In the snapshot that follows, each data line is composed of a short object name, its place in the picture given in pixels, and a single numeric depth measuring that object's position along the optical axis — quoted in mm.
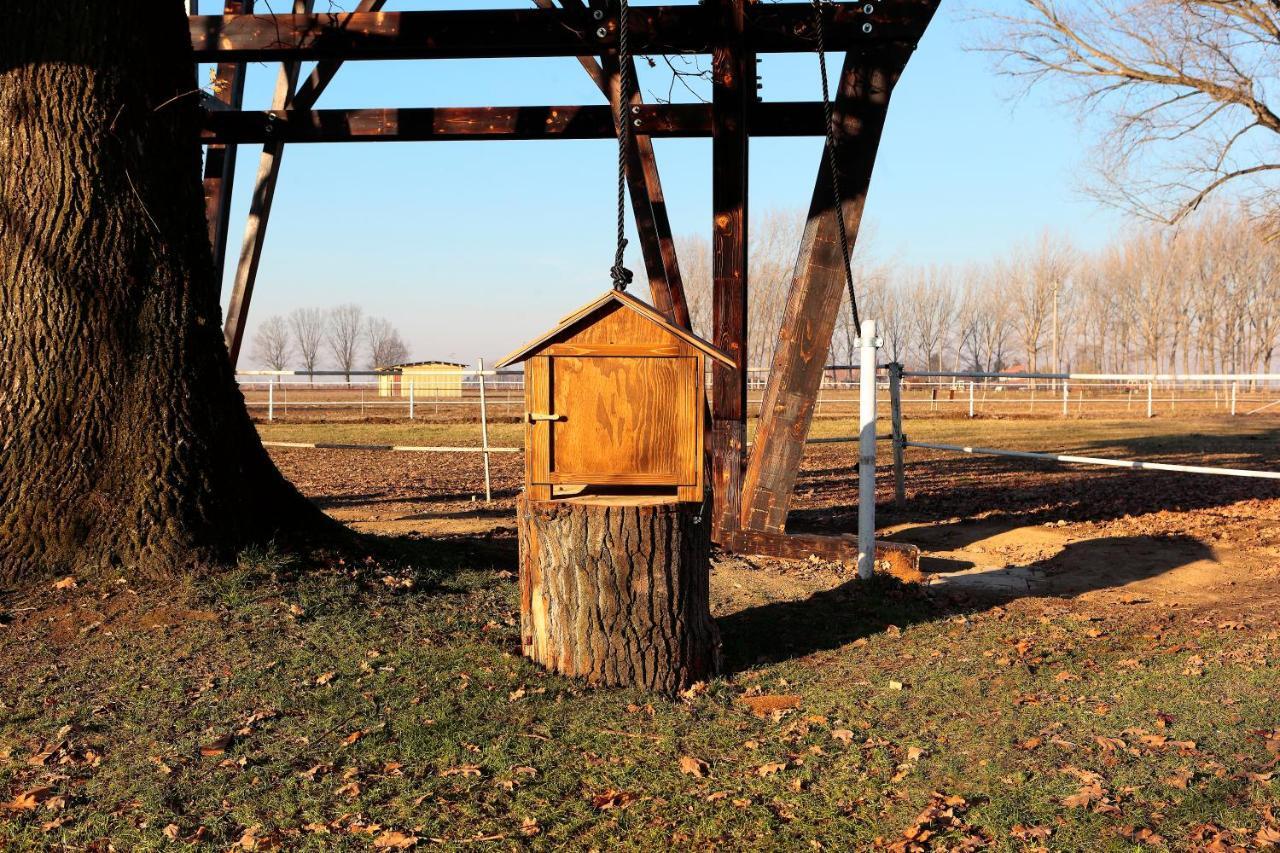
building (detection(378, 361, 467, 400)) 50719
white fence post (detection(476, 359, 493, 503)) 10016
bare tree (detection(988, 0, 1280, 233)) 11867
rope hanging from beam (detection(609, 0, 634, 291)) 4191
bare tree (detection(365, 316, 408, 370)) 86562
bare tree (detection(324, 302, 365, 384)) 90125
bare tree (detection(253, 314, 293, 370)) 88375
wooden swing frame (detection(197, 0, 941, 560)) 6617
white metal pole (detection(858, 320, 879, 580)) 6320
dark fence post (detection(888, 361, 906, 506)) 9625
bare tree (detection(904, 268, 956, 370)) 74438
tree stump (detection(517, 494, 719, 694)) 4156
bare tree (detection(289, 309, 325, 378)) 88462
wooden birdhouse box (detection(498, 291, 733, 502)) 4223
